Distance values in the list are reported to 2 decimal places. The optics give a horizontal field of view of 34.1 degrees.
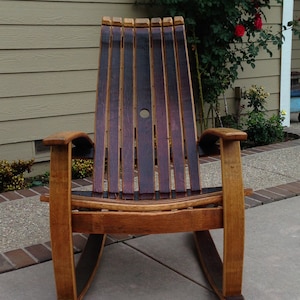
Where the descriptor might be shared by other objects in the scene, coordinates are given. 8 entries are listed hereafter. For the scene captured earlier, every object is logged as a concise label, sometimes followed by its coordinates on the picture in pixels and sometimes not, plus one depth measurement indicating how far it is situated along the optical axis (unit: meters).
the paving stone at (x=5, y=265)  2.18
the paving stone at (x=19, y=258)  2.23
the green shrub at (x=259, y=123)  4.65
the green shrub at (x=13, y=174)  3.31
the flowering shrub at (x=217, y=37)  4.10
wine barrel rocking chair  1.83
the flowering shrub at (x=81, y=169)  3.61
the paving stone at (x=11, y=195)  3.16
